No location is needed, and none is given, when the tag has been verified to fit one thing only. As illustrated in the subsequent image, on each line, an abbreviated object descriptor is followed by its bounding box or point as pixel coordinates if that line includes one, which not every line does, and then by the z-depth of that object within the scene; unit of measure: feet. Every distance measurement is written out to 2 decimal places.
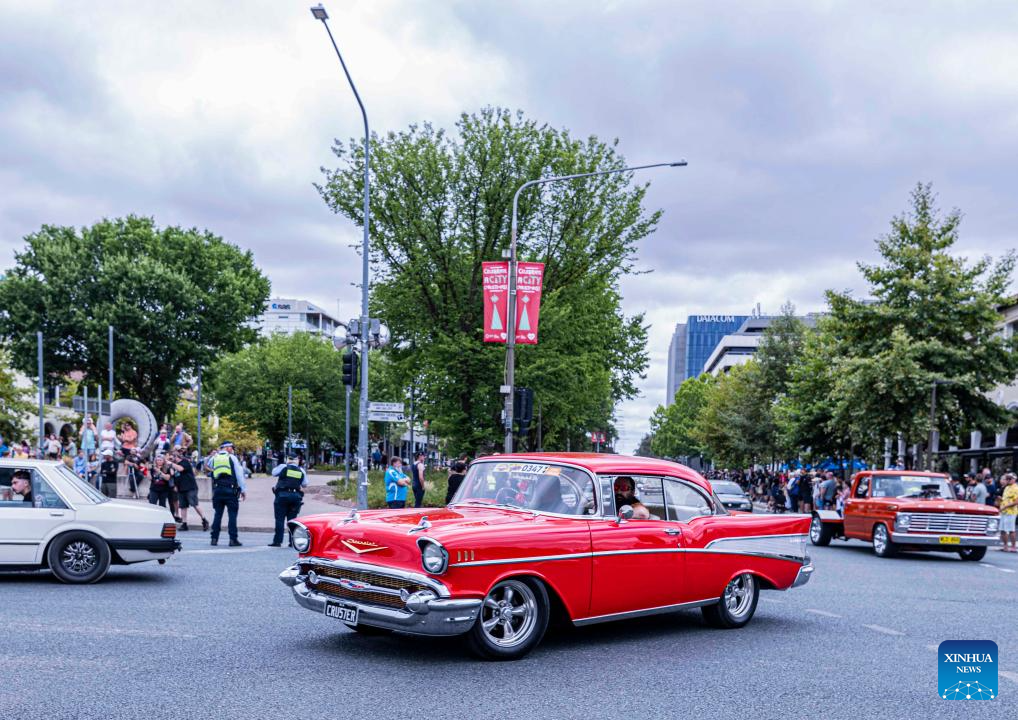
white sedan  36.65
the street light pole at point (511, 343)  77.56
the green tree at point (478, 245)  103.86
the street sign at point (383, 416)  73.41
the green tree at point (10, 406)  150.92
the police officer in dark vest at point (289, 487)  51.16
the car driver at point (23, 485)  37.01
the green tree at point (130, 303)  149.18
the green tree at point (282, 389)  235.40
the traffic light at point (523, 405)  72.08
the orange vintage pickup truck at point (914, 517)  60.75
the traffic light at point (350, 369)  73.10
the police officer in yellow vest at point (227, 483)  53.11
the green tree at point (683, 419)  336.49
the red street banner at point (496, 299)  75.72
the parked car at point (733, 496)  104.99
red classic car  23.63
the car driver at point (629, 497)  28.40
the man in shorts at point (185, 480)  62.85
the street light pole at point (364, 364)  73.20
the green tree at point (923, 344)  108.78
